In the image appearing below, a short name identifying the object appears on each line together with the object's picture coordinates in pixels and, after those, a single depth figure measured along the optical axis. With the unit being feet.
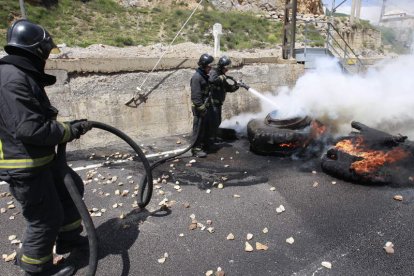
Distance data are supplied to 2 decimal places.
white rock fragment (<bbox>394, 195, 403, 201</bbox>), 14.21
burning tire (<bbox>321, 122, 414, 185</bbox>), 15.56
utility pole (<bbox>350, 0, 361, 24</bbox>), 121.19
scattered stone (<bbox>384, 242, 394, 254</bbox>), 10.84
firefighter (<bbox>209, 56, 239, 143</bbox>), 22.12
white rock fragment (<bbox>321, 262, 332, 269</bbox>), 10.31
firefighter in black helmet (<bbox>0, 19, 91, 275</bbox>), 8.26
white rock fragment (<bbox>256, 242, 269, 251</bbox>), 11.41
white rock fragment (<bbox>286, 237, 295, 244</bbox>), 11.68
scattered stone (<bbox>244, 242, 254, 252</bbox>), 11.34
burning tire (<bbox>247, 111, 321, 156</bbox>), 20.21
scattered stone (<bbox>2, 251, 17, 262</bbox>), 11.22
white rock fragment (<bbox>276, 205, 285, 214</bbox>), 13.82
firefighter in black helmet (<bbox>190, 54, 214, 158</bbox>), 20.67
